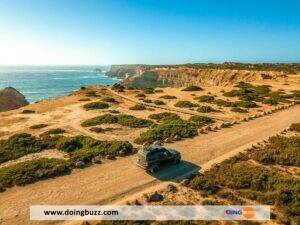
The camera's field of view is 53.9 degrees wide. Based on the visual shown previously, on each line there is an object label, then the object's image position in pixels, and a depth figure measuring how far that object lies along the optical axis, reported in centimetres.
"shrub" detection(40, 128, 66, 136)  3101
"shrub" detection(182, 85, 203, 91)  6190
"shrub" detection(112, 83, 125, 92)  6228
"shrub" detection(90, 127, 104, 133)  3186
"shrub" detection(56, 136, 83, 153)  2588
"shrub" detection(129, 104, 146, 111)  4444
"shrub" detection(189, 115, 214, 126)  3487
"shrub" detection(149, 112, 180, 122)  3731
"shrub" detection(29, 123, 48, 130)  3420
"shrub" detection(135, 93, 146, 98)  5638
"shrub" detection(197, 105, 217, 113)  4130
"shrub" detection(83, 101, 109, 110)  4519
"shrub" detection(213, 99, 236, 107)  4489
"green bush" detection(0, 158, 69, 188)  1923
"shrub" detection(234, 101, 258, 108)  4369
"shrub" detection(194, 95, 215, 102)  4972
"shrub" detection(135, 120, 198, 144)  2797
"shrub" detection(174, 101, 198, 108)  4581
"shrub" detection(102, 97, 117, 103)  5119
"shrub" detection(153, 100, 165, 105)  4871
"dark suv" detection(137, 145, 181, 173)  1998
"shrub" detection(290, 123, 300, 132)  3049
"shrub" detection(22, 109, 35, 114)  4400
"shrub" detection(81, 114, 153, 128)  3444
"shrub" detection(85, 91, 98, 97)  5745
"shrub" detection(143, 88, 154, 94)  6079
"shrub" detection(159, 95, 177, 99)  5362
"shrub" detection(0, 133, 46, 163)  2480
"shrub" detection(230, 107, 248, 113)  4055
